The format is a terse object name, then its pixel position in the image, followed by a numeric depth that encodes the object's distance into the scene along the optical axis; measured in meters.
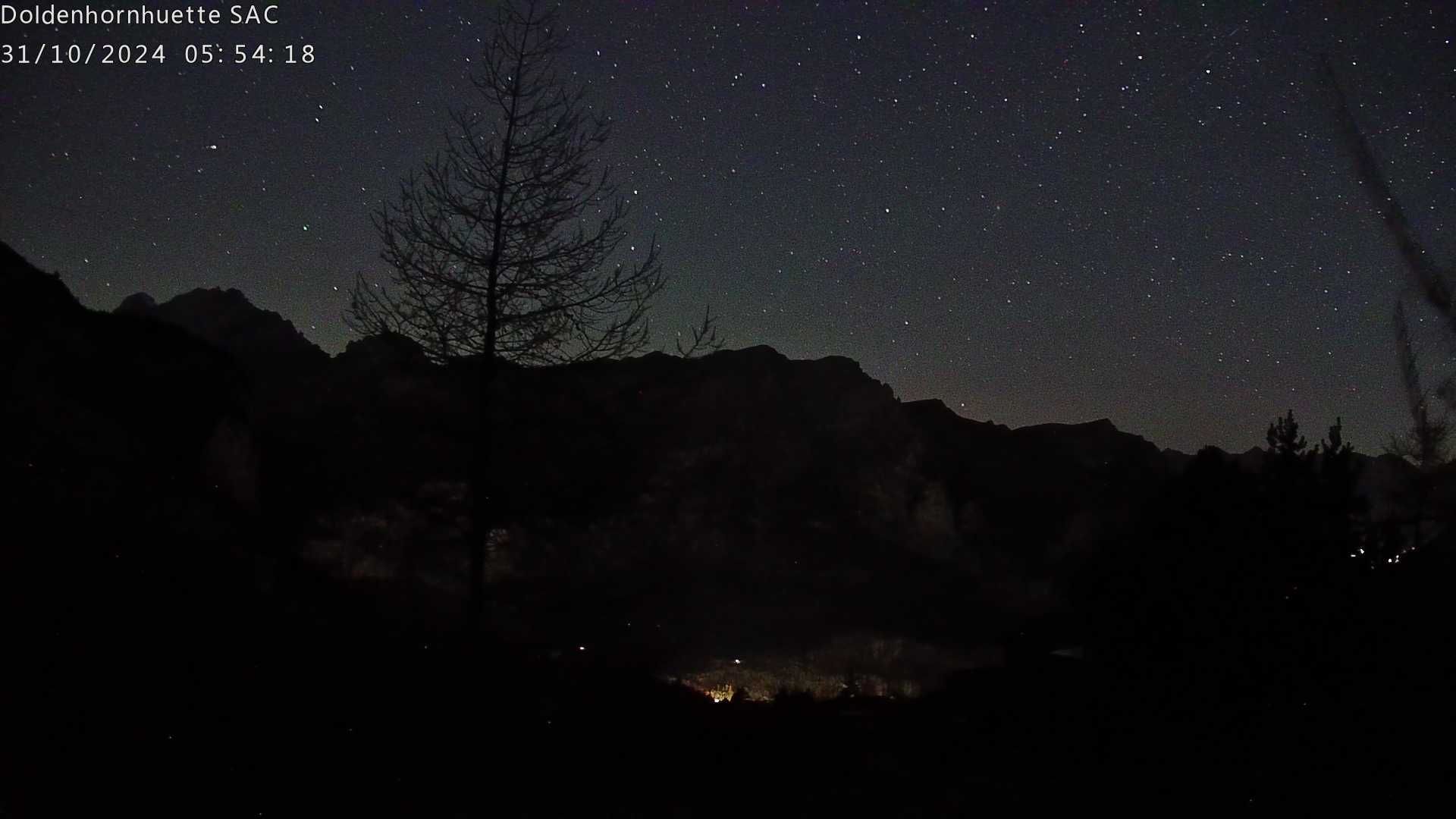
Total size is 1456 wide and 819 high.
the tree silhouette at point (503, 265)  10.98
